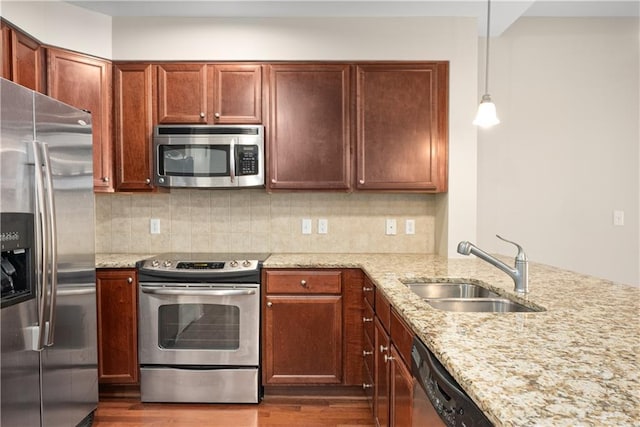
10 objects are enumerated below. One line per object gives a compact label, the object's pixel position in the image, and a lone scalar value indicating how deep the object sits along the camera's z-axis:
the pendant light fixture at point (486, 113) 2.13
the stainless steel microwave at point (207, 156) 2.77
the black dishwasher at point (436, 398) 0.86
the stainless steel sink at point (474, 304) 1.73
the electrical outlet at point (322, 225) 3.16
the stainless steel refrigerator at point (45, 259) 1.70
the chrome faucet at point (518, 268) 1.69
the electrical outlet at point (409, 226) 3.16
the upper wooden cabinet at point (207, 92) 2.83
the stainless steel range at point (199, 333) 2.59
